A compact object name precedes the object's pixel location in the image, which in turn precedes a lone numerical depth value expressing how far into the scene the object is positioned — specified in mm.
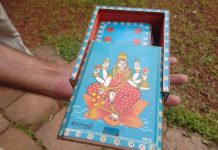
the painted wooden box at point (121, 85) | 186
